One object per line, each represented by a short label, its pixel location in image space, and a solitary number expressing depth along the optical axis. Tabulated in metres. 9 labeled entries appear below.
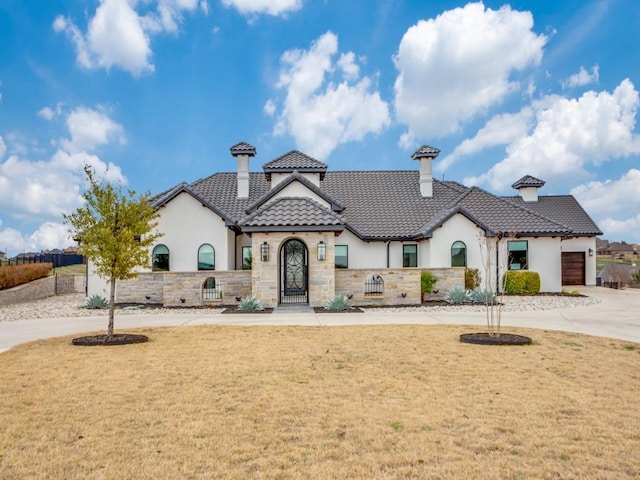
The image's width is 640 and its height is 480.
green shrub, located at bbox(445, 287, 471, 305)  19.48
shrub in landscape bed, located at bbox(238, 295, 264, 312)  17.12
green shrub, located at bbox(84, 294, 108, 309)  19.42
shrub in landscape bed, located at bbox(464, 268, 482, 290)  22.37
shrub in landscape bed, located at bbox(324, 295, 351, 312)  17.16
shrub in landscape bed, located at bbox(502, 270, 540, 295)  23.44
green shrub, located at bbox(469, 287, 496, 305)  19.57
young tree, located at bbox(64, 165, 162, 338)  11.44
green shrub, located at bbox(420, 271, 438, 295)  20.34
